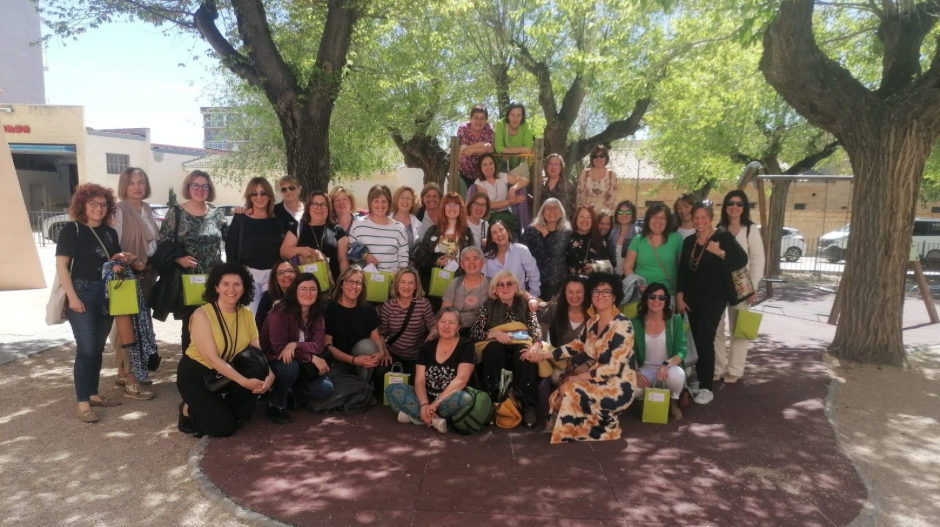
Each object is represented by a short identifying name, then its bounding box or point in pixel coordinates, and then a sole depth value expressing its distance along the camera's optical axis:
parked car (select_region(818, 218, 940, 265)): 17.70
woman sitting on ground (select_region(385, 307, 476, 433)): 4.80
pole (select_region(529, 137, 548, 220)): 7.40
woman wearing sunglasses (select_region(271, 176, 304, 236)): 5.91
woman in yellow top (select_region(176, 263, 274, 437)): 4.52
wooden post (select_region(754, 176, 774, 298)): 8.47
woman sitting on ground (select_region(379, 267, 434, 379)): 5.51
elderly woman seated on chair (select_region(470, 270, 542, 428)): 5.04
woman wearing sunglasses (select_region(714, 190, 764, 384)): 5.87
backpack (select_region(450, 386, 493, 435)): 4.68
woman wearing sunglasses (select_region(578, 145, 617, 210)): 6.98
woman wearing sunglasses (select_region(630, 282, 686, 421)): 5.17
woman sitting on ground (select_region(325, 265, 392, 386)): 5.36
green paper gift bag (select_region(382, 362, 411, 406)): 5.06
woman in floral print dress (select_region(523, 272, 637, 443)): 4.63
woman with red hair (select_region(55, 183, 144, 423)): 4.89
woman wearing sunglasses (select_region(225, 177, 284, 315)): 5.62
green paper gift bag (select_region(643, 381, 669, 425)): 5.00
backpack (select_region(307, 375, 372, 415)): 5.15
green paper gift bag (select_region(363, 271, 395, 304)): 5.71
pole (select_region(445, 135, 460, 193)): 7.54
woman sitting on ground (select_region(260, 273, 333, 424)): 4.95
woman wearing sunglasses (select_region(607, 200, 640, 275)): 6.25
